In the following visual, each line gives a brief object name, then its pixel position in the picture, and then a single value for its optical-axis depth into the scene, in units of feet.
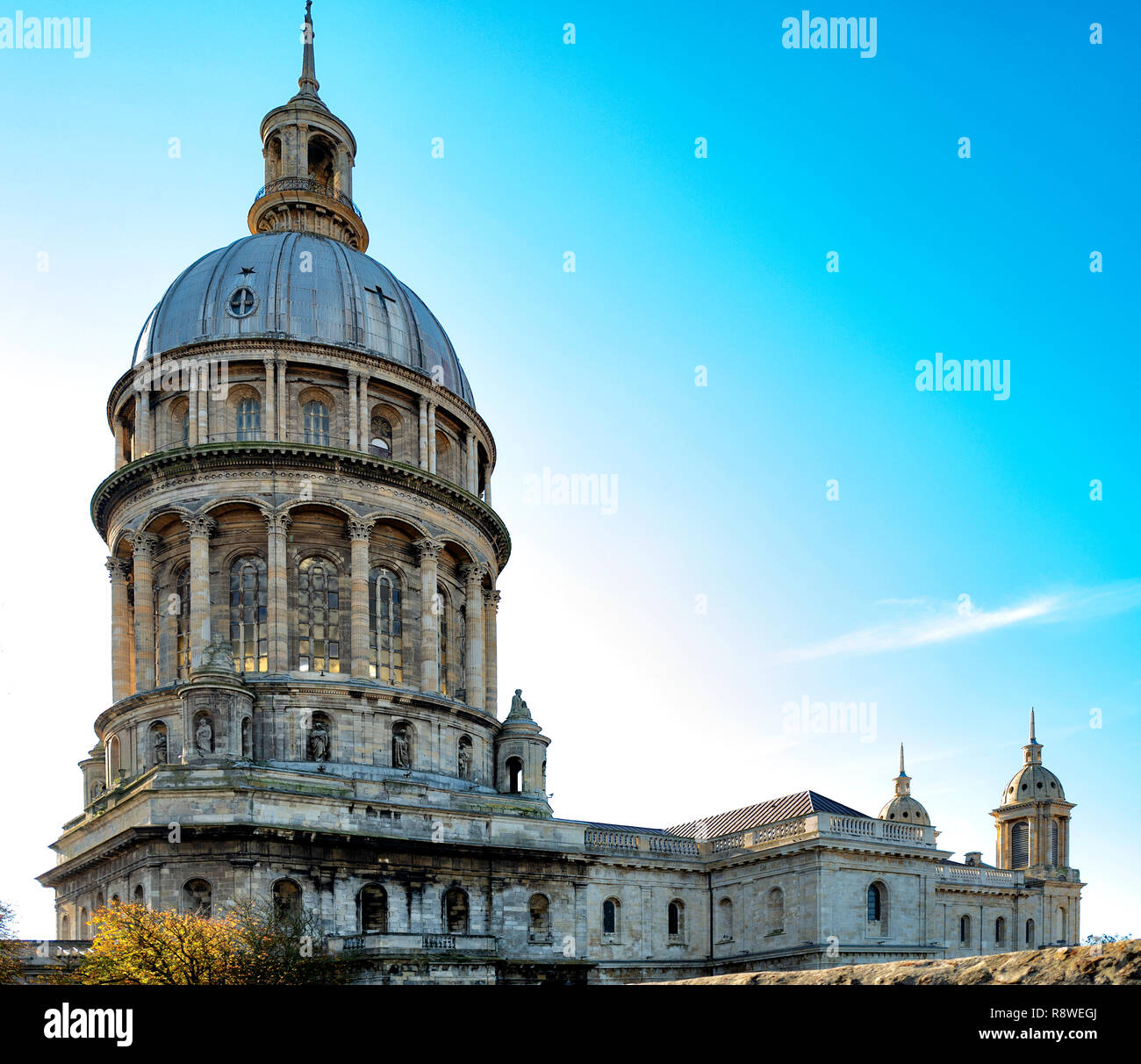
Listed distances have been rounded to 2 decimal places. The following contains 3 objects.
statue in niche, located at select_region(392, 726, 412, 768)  169.78
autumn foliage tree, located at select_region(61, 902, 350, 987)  92.12
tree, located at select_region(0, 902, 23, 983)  104.01
